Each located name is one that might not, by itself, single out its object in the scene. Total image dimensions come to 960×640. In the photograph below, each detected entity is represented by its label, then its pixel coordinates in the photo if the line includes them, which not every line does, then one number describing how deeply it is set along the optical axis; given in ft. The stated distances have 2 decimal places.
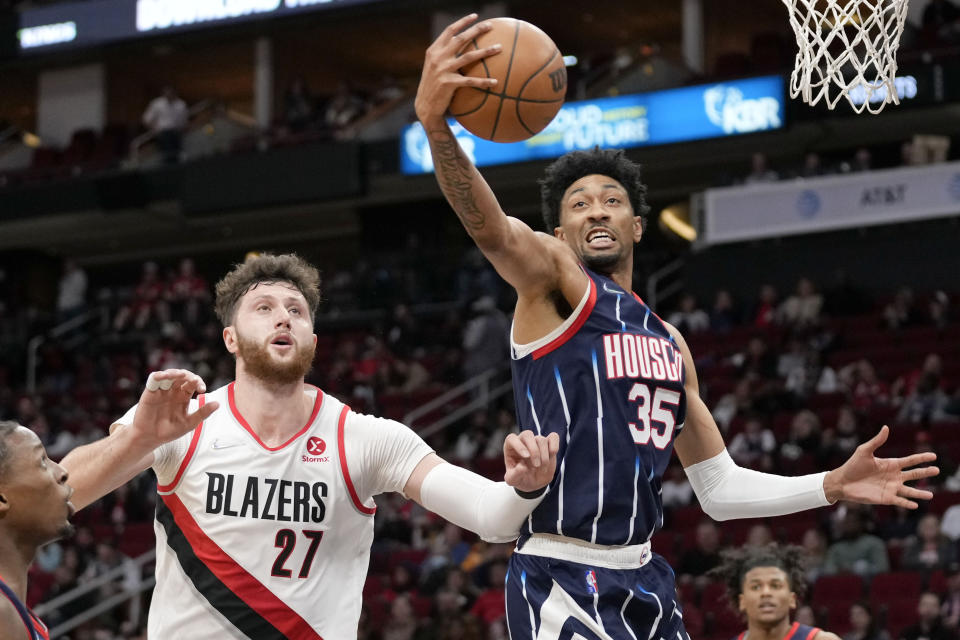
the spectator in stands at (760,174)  55.47
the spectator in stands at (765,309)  51.88
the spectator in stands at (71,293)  74.69
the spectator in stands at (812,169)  54.29
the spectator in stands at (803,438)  41.01
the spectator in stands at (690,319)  53.62
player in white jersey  15.02
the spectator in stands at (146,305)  69.31
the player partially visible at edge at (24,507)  11.82
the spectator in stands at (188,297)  67.10
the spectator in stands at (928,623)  30.94
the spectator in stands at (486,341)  54.08
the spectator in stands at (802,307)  50.65
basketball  13.73
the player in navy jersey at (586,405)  13.74
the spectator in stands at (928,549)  34.50
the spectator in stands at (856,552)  35.35
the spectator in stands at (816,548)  35.83
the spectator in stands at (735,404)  45.29
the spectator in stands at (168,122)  73.56
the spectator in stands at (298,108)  72.18
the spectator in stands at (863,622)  31.53
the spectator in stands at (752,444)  41.58
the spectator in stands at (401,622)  37.41
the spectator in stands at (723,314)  52.81
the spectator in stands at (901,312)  48.78
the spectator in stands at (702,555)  36.94
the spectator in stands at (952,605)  30.78
